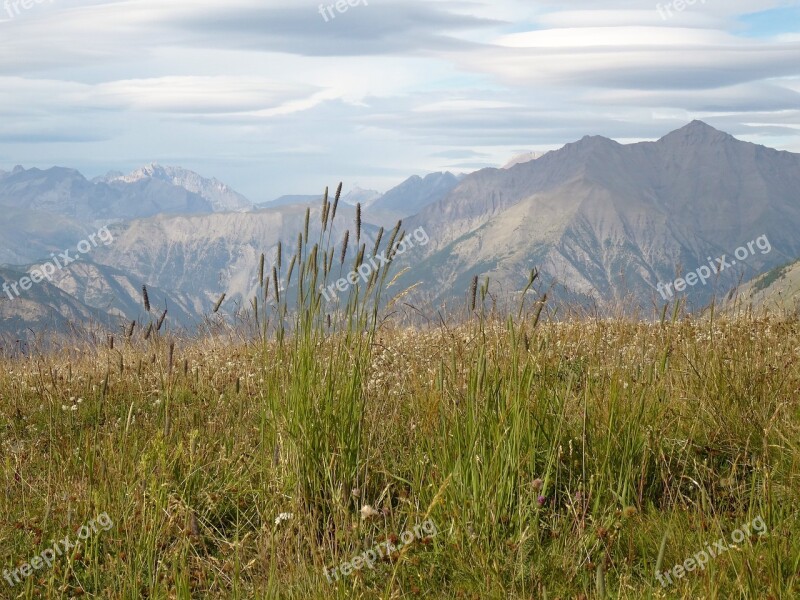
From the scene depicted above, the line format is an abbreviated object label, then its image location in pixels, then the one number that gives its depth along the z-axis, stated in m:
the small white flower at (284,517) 4.93
